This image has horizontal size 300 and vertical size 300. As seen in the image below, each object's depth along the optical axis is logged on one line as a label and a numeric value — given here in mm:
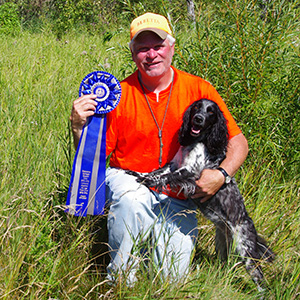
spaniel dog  2625
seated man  2574
